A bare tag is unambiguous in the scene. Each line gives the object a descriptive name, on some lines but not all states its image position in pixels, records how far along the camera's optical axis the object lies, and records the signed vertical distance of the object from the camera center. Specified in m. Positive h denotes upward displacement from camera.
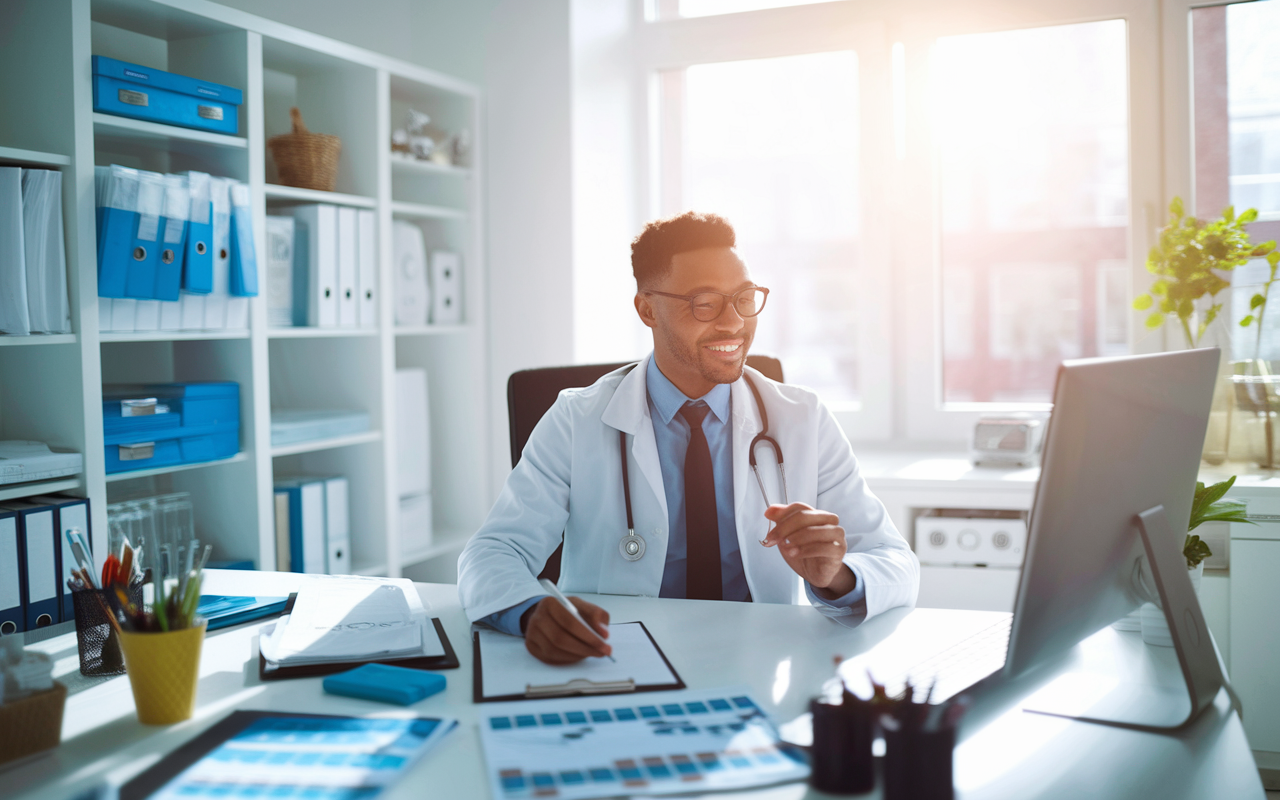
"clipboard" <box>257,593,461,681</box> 1.11 -0.34
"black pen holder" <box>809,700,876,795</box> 0.81 -0.32
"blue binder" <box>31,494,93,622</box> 1.94 -0.28
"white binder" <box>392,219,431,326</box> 2.88 +0.34
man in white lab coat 1.63 -0.16
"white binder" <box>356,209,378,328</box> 2.72 +0.33
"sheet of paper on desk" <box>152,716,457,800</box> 0.82 -0.35
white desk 0.85 -0.35
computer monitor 0.85 -0.14
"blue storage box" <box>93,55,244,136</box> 2.02 +0.66
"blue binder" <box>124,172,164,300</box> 2.04 +0.32
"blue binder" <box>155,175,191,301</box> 2.10 +0.34
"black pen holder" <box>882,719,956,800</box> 0.76 -0.32
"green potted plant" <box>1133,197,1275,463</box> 2.51 +0.27
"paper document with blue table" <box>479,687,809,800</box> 0.82 -0.35
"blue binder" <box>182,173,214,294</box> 2.16 +0.34
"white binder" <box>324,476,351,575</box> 2.71 -0.41
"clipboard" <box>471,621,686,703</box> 1.04 -0.34
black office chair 1.86 -0.02
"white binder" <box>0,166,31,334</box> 1.87 +0.27
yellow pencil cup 0.97 -0.30
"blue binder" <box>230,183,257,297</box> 2.29 +0.35
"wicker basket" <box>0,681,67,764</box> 0.89 -0.32
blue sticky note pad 1.03 -0.33
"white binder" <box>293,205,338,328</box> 2.56 +0.34
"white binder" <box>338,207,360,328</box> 2.65 +0.33
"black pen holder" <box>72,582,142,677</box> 1.13 -0.29
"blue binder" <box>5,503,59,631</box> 1.89 -0.35
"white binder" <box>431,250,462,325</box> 3.02 +0.31
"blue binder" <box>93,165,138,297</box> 2.00 +0.36
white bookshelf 2.00 +0.23
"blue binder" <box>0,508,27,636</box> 1.86 -0.37
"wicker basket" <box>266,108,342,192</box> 2.55 +0.63
